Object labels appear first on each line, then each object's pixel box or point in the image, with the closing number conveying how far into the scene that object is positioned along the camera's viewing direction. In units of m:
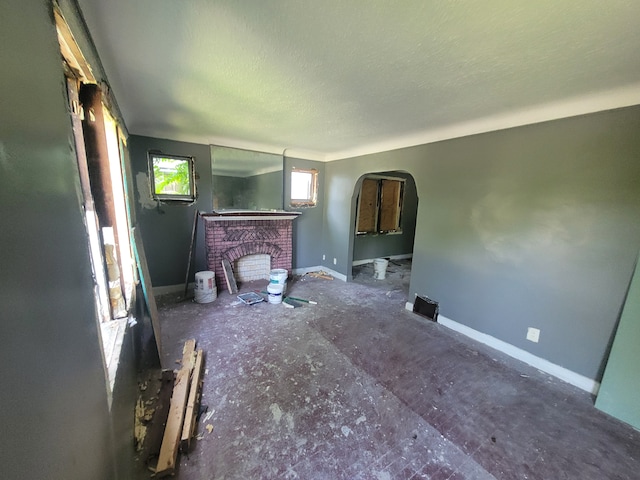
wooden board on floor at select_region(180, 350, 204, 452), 1.47
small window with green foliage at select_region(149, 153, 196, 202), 3.35
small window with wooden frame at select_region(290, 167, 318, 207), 4.53
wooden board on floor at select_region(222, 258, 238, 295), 3.75
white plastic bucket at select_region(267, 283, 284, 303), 3.40
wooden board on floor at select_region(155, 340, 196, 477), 1.34
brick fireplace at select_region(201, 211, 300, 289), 3.73
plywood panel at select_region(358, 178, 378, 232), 5.47
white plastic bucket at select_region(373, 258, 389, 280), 4.72
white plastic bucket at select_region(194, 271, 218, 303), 3.35
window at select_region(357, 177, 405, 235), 5.52
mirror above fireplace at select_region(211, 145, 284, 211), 3.75
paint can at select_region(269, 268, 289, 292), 3.45
